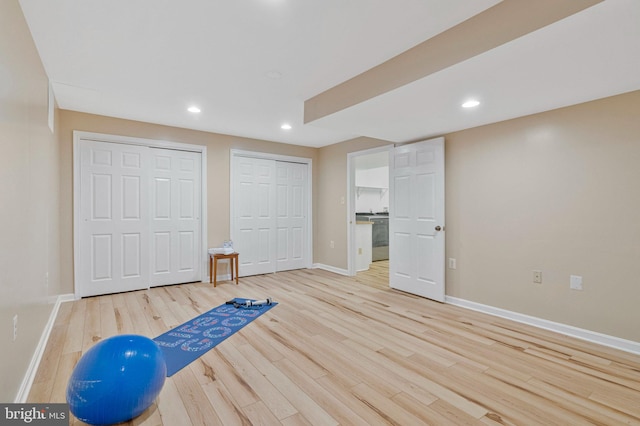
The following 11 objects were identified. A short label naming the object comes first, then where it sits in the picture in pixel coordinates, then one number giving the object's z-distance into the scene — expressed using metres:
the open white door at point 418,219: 3.88
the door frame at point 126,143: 3.81
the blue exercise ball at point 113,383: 1.46
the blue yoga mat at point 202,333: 2.36
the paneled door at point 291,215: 5.61
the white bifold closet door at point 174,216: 4.41
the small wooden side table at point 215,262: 4.51
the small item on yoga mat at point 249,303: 3.53
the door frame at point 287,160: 5.02
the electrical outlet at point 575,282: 2.82
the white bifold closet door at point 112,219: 3.91
